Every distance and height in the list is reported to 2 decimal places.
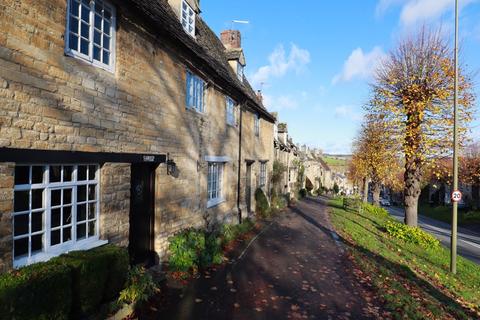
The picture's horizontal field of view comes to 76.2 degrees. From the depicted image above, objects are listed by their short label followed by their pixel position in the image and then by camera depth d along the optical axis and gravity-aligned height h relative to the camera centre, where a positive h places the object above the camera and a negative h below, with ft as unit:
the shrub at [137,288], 17.71 -7.73
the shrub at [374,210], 88.19 -13.45
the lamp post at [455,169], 35.60 -0.41
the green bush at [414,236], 49.14 -11.82
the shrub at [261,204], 57.41 -7.97
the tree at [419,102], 45.60 +9.65
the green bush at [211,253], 26.96 -8.50
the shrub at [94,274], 14.46 -5.94
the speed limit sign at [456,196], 35.66 -3.55
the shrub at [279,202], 70.14 -9.64
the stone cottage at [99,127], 13.70 +1.96
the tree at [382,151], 50.72 +2.20
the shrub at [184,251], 24.99 -7.70
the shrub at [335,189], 244.83 -21.49
